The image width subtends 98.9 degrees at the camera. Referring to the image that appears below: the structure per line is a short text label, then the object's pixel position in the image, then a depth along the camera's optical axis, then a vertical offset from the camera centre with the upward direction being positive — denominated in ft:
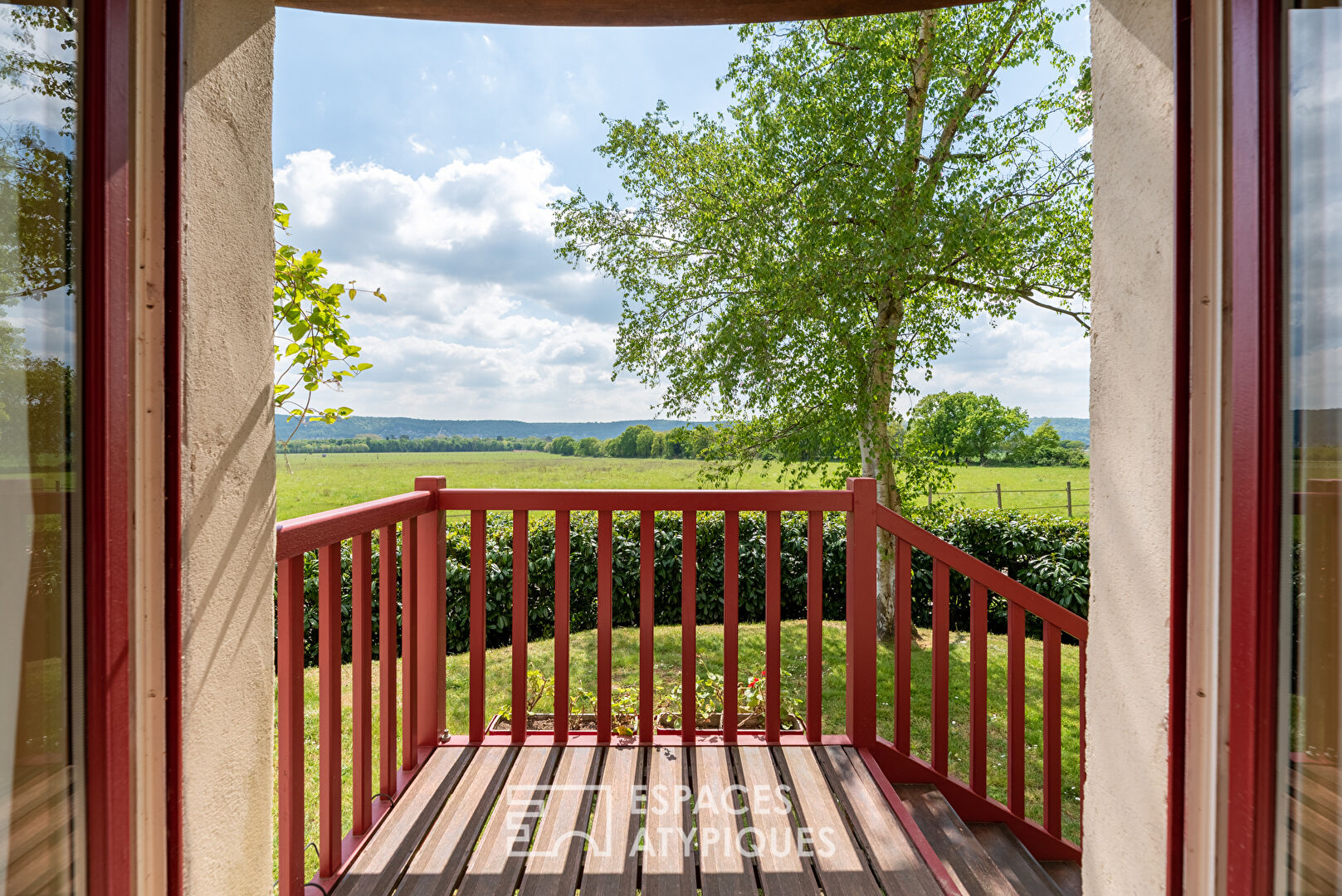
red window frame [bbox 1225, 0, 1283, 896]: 2.55 +0.04
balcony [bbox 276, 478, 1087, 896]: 5.22 -3.89
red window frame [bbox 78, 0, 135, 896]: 2.62 +0.07
